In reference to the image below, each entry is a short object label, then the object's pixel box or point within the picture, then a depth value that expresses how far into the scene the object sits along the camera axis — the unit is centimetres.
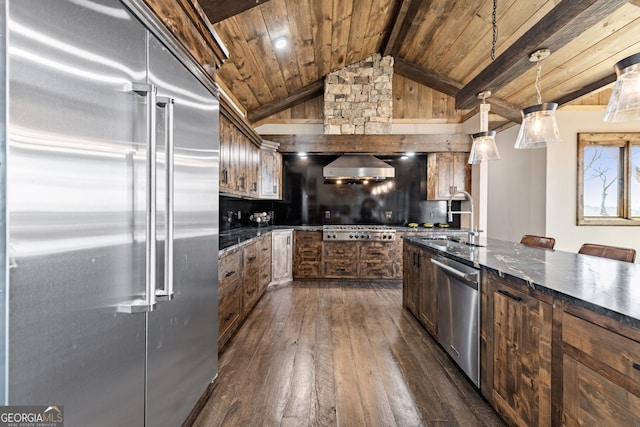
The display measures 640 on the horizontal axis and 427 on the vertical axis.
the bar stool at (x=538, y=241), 293
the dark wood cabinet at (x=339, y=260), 506
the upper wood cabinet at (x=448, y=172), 523
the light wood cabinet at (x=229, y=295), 241
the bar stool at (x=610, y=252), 220
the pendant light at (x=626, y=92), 147
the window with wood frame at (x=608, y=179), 458
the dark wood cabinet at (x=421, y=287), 271
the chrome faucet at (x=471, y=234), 301
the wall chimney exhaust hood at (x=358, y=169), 500
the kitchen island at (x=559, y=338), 103
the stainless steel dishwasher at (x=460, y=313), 196
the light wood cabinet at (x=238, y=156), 300
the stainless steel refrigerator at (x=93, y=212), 67
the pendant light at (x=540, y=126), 218
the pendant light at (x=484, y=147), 266
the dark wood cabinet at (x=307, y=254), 511
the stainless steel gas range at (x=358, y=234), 502
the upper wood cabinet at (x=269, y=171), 486
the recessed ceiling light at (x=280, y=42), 364
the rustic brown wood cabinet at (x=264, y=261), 394
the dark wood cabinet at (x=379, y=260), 504
